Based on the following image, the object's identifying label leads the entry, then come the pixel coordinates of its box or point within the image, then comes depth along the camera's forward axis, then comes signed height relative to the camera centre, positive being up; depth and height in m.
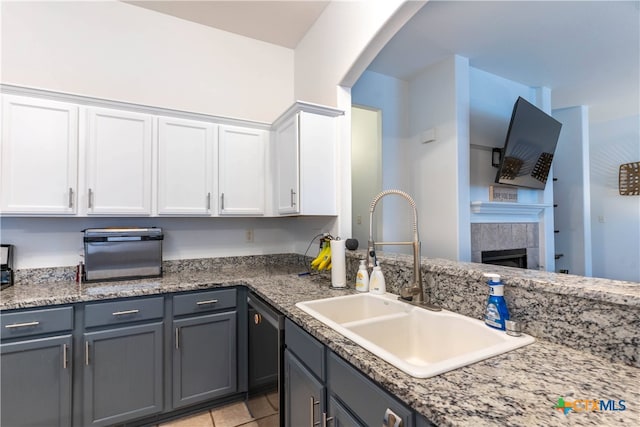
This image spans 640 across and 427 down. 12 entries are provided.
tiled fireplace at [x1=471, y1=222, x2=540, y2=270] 3.19 -0.23
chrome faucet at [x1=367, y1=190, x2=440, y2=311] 1.38 -0.31
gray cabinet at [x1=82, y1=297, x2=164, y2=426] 1.71 -0.83
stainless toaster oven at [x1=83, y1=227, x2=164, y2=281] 2.00 -0.23
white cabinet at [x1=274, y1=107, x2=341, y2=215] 2.14 +0.41
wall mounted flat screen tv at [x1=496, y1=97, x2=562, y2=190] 2.97 +0.76
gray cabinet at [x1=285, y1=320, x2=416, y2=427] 0.81 -0.57
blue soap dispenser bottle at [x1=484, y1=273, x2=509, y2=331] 1.07 -0.31
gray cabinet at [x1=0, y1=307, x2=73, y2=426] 1.53 -0.77
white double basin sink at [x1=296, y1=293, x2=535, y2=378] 1.01 -0.44
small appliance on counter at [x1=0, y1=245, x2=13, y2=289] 1.89 -0.29
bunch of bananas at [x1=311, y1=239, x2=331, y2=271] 1.98 -0.27
